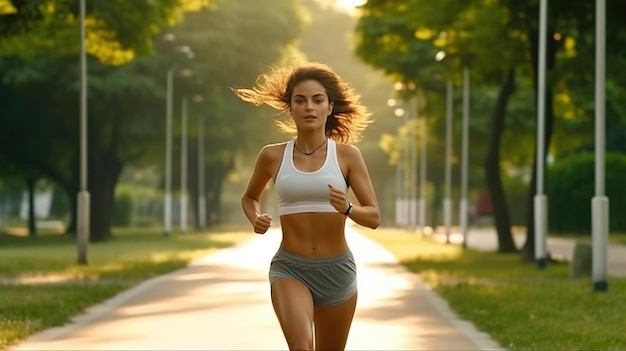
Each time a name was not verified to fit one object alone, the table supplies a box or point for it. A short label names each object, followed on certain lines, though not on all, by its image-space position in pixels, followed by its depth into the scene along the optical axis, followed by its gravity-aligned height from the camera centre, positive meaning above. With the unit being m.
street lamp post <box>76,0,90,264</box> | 33.00 -0.35
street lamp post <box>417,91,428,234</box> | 71.00 +0.92
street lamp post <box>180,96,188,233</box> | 69.12 +0.82
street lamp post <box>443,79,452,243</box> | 56.38 +1.10
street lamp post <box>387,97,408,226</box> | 89.00 -1.05
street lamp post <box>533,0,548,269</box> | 30.75 +0.28
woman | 7.89 -0.13
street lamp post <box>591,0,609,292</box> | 22.27 -0.04
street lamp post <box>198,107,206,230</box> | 78.60 -0.14
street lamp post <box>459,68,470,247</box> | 51.00 +0.20
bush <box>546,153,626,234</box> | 64.25 -0.40
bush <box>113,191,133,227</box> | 105.69 -1.75
